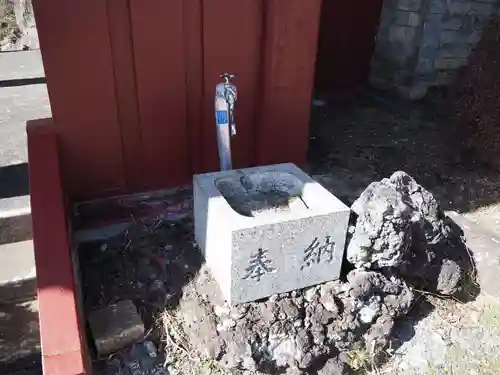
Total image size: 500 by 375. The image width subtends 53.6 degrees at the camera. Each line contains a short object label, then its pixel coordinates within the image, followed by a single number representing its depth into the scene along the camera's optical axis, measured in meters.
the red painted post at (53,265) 1.78
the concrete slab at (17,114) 3.08
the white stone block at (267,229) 2.17
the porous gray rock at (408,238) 2.30
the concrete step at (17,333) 2.45
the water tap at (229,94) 2.52
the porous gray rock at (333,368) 2.28
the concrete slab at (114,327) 2.19
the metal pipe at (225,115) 2.52
